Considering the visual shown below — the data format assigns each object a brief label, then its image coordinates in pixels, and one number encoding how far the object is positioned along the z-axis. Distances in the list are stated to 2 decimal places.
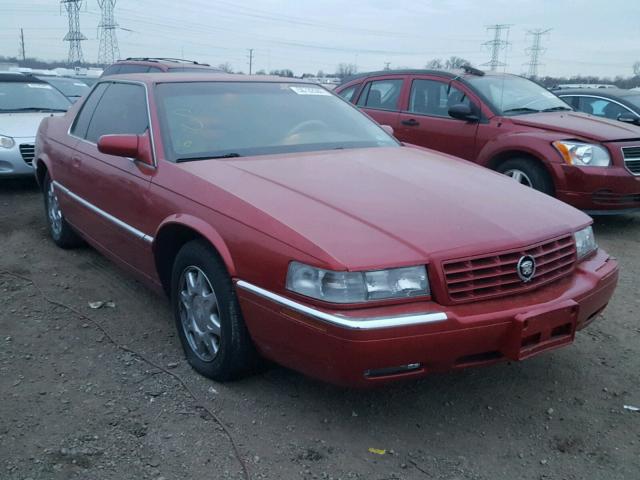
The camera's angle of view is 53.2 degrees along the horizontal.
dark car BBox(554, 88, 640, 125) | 9.74
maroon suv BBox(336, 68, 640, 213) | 6.14
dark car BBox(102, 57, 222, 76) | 10.53
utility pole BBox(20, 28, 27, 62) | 65.07
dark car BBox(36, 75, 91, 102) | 14.83
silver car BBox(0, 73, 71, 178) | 7.83
